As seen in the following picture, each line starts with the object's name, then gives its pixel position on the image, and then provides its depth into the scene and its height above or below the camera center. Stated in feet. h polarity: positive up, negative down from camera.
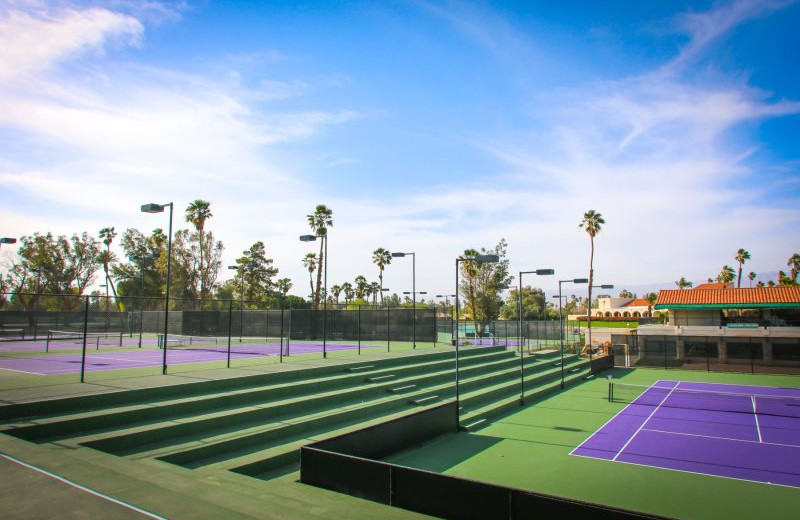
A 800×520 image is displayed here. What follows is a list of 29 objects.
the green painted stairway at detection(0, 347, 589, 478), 33.32 -11.00
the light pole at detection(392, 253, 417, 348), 95.45 +4.88
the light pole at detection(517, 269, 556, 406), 63.10 +3.69
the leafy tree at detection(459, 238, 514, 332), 207.21 +6.26
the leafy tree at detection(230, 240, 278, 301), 239.50 +10.79
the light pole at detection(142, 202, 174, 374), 49.88 +9.23
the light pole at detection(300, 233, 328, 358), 70.49 +8.81
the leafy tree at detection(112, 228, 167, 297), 225.00 +13.81
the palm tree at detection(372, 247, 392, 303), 250.98 +21.55
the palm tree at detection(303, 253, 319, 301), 238.05 +18.42
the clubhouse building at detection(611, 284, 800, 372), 120.16 -9.05
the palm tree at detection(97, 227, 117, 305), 207.30 +18.17
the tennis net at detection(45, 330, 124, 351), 110.44 -11.60
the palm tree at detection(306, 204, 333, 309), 179.22 +30.33
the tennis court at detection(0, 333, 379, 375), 64.59 -10.91
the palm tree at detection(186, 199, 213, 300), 197.98 +34.49
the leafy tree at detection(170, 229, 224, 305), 214.07 +13.67
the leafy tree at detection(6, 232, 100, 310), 171.32 +11.41
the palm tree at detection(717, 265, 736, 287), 302.25 +17.88
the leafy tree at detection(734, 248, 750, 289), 295.07 +28.78
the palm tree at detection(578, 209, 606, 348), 195.72 +32.88
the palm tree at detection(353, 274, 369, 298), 328.29 +8.71
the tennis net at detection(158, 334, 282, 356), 94.02 -11.55
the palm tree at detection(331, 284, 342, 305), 340.92 +3.98
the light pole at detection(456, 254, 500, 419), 48.57 +4.24
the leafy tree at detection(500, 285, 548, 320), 254.27 -4.58
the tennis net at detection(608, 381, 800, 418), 67.36 -15.69
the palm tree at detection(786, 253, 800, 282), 266.98 +22.75
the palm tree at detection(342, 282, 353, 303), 352.69 +5.74
